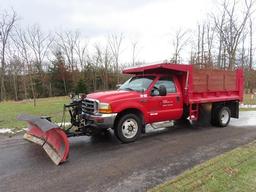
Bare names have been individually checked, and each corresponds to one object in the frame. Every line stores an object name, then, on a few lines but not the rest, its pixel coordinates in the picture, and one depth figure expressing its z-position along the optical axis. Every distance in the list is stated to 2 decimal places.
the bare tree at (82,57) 38.94
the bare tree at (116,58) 36.91
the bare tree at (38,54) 35.03
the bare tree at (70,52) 38.90
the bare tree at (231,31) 19.20
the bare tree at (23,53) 29.02
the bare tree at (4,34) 30.08
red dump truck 5.57
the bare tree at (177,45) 35.91
